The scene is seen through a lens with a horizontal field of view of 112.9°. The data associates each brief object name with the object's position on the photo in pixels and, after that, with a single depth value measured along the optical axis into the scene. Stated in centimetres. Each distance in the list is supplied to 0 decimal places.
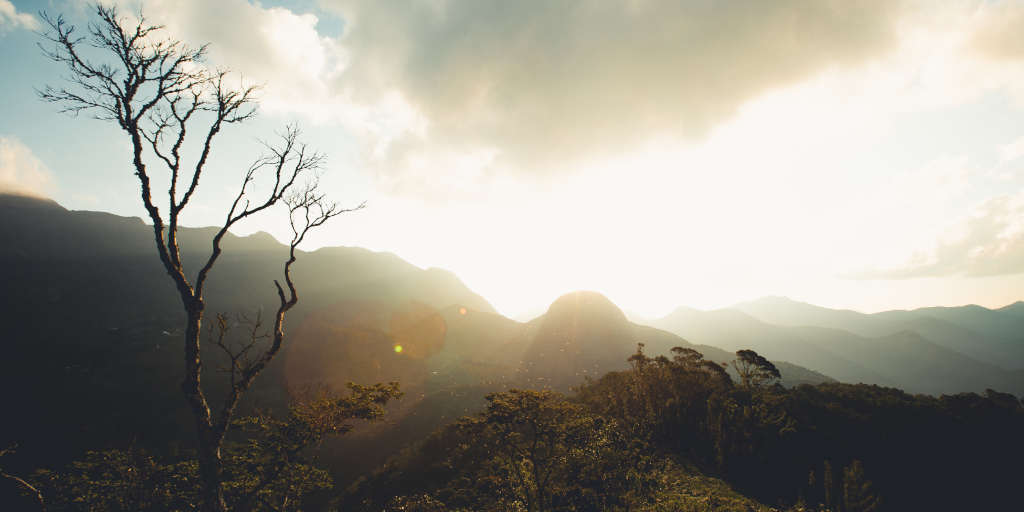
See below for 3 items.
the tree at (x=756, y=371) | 3781
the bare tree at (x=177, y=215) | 973
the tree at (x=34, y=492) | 1002
